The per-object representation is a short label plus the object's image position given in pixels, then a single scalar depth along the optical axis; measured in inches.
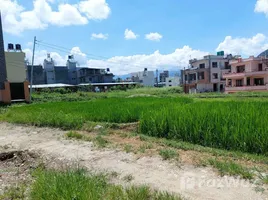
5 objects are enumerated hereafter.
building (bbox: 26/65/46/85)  1937.7
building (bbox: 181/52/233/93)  1818.4
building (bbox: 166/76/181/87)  2850.9
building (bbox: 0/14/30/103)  917.8
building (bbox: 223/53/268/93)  1327.5
